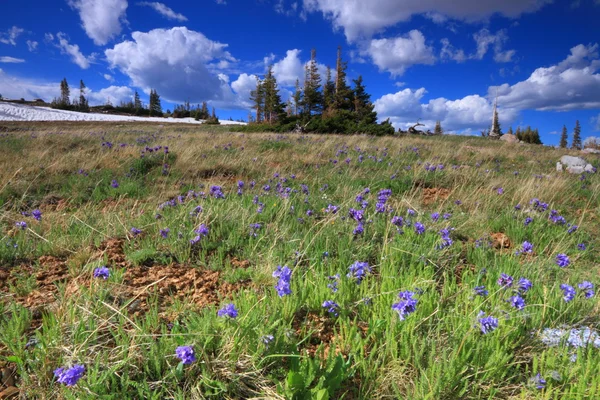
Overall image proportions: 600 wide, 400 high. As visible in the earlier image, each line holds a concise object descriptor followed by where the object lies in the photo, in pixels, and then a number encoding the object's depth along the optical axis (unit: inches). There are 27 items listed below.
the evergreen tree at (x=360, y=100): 1510.0
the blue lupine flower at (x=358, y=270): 98.5
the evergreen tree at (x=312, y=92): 1770.4
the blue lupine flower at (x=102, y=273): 90.0
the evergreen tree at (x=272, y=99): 1820.9
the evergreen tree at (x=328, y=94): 1683.1
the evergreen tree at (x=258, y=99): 2199.8
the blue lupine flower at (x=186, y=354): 60.6
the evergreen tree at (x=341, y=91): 1562.5
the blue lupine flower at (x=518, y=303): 78.1
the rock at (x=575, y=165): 358.0
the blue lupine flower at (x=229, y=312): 70.1
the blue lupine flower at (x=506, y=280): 88.1
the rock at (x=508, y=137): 1246.9
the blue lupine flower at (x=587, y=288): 86.1
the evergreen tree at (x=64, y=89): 3177.2
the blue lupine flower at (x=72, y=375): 55.2
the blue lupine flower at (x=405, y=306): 73.9
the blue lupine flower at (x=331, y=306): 84.3
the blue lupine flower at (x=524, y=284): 84.4
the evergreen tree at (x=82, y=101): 2678.2
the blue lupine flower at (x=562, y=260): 109.2
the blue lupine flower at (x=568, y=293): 83.0
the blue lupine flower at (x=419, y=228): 133.6
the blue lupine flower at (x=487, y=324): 70.8
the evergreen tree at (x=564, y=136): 2526.6
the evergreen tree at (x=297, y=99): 2115.9
